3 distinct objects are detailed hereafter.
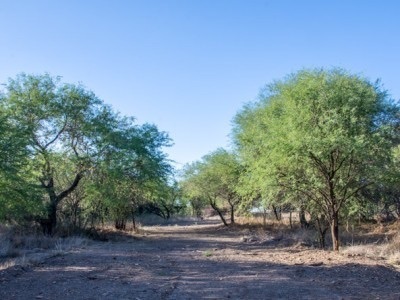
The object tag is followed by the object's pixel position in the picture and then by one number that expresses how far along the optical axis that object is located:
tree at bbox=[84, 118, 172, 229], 24.25
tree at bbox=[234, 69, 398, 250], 14.30
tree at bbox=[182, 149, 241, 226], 33.56
